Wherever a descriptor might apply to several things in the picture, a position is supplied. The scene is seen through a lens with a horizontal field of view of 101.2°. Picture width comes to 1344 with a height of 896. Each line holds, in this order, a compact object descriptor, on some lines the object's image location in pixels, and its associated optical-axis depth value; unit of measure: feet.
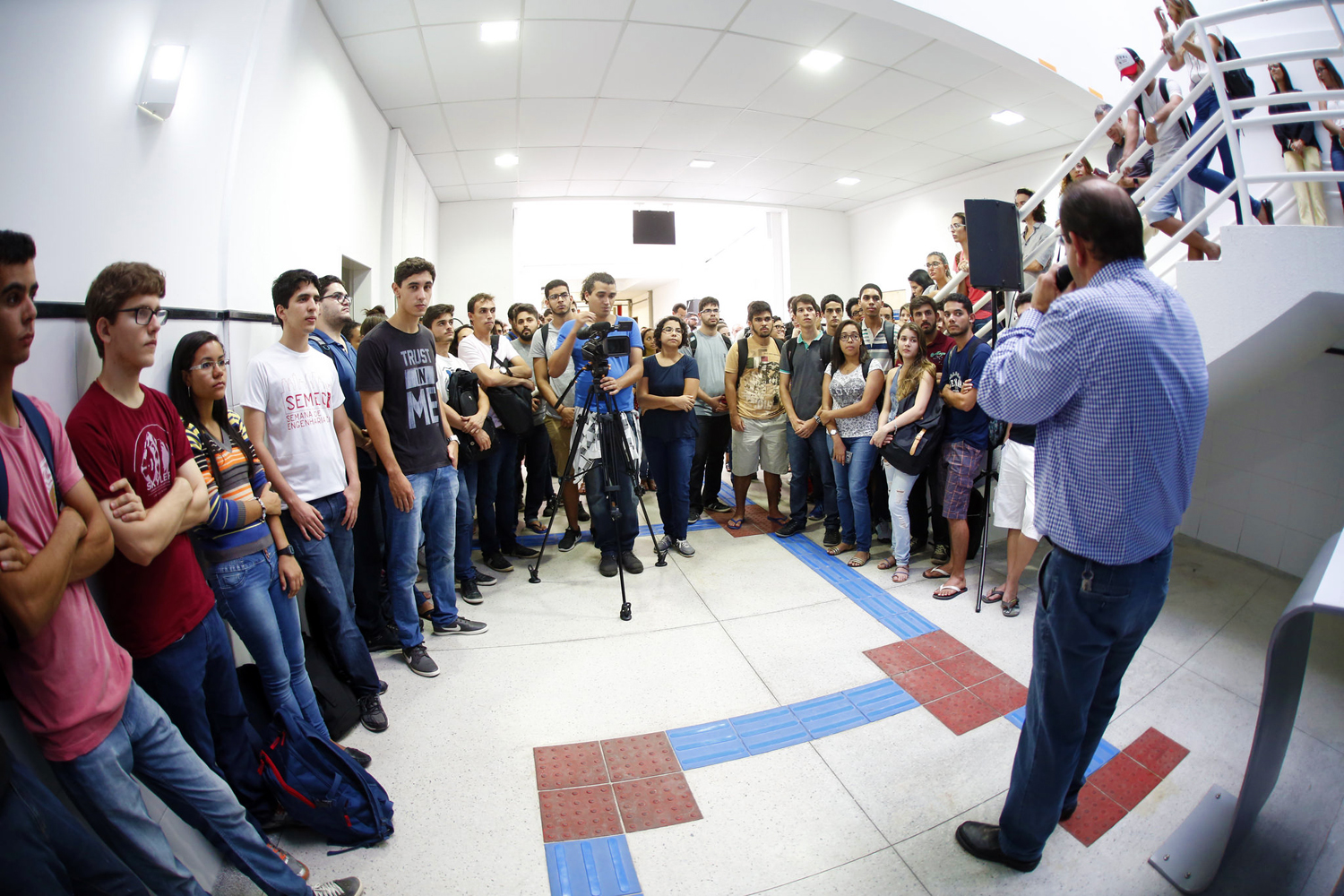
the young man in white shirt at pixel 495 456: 11.25
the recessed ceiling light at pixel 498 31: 13.28
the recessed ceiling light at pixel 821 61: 15.47
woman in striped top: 5.15
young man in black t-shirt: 7.46
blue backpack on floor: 5.01
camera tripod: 9.93
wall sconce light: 6.05
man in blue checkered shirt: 3.97
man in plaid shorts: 9.91
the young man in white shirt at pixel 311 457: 6.27
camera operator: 10.08
